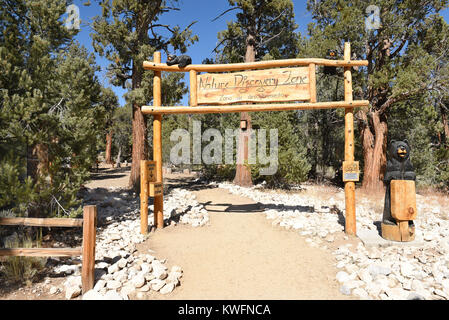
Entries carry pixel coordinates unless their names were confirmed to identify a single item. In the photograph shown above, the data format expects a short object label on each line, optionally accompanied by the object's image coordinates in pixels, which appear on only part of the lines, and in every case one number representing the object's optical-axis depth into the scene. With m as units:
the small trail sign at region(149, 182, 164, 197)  6.45
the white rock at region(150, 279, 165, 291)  4.10
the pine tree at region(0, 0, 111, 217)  5.27
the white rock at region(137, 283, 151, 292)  4.00
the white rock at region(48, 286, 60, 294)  3.81
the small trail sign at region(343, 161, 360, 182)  6.19
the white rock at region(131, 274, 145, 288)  4.04
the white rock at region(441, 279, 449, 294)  3.75
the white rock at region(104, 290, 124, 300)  3.62
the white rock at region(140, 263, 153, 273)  4.45
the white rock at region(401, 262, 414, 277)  4.31
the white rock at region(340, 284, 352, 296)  3.96
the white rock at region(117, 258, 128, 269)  4.55
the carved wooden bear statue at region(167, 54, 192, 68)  6.70
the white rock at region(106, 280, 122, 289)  3.91
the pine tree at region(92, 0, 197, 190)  10.30
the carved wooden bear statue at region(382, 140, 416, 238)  5.82
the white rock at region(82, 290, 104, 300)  3.66
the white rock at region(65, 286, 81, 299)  3.68
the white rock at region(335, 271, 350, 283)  4.31
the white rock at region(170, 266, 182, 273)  4.60
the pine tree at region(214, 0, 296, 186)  14.12
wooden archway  6.30
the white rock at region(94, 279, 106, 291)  3.85
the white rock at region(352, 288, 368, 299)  3.82
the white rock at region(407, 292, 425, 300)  3.63
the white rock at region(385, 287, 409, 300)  3.69
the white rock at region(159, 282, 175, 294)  4.04
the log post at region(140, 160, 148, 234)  6.40
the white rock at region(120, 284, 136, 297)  3.84
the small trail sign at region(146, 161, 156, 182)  6.52
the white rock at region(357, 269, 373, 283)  4.17
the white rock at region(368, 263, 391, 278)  4.35
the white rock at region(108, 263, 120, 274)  4.36
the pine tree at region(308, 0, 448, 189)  9.75
